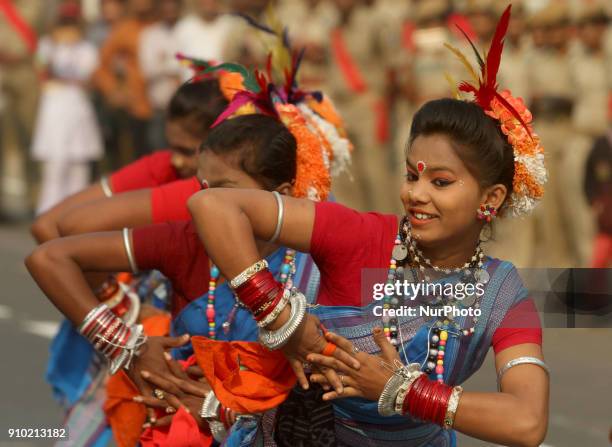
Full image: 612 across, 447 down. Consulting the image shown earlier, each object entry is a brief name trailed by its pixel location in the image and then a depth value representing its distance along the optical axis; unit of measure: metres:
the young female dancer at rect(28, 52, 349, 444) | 8.12
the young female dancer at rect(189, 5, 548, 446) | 6.55
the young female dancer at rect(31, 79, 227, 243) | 10.41
